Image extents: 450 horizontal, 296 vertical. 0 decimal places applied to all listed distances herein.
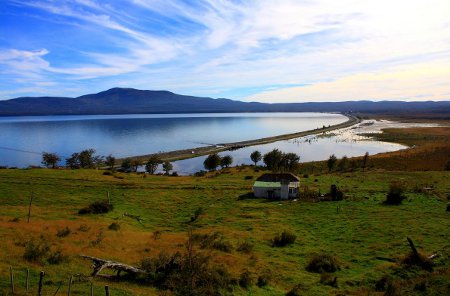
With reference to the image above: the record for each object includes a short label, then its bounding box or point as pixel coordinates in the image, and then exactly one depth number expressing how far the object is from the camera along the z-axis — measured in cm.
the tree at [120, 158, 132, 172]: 10041
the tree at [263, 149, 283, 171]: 9262
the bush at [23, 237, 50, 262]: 2458
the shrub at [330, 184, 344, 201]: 5253
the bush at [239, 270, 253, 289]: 2277
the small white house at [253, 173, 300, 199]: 5688
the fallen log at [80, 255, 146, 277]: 2214
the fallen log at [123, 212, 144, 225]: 4431
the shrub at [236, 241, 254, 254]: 3125
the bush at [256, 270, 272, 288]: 2349
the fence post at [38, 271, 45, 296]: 1661
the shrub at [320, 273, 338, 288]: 2409
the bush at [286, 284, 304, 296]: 2203
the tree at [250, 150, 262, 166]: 10581
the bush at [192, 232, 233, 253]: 3131
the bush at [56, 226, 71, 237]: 3256
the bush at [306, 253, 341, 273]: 2703
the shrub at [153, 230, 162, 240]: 3448
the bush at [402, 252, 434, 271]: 2606
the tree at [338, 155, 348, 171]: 8966
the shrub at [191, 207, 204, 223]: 4428
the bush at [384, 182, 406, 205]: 4919
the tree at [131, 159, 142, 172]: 10182
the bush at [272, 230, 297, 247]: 3418
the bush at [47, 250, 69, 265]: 2461
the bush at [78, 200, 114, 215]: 4600
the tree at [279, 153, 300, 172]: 9169
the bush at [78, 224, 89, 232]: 3547
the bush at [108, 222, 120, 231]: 3778
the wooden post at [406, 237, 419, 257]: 2649
